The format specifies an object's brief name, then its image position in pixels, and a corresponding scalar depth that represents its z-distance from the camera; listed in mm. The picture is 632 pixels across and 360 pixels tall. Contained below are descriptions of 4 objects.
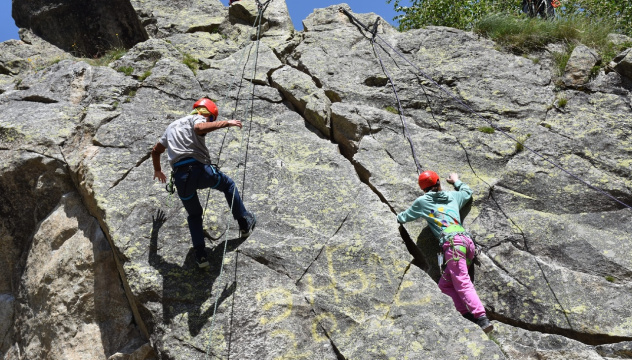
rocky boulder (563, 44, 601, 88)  9836
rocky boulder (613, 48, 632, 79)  9680
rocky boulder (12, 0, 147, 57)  13094
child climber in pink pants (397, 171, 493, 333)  6523
